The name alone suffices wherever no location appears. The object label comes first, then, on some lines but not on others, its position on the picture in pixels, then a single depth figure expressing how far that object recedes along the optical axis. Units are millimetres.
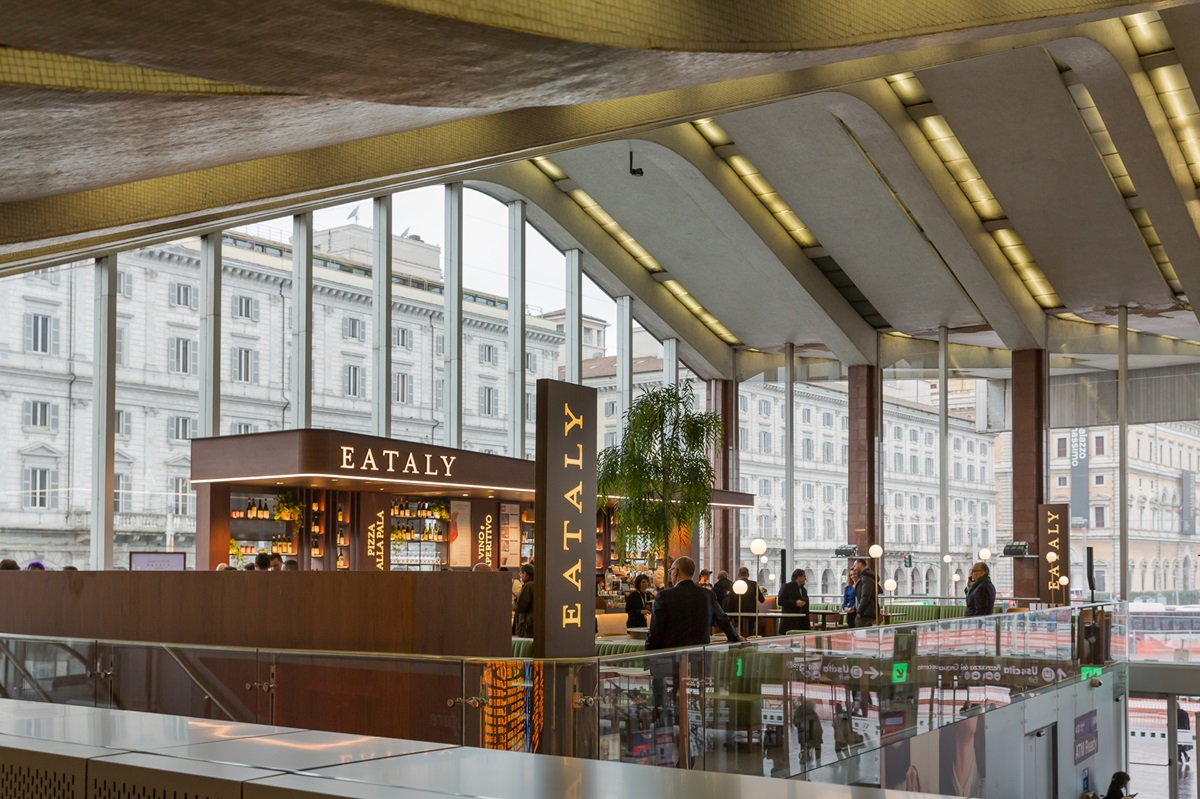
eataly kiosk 12688
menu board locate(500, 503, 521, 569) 18375
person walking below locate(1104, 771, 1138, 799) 14161
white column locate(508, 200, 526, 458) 19984
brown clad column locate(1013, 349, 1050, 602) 21875
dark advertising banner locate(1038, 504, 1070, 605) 19188
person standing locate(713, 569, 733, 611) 13880
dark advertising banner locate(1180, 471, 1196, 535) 21812
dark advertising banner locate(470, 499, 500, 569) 17953
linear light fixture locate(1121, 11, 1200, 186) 14406
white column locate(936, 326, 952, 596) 23516
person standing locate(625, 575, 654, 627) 13173
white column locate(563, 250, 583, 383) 22016
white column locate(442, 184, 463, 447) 18656
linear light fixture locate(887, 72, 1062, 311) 16672
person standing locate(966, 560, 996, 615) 13766
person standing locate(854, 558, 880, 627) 13539
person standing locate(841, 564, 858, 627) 16008
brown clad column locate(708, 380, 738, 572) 24938
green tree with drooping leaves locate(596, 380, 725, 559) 16703
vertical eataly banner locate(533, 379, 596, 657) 6867
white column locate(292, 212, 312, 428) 16047
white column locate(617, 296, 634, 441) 23469
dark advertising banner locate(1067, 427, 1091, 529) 22406
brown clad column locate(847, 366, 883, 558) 23422
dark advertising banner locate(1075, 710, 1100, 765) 15086
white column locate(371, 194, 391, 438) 17328
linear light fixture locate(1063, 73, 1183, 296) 16062
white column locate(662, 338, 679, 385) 24719
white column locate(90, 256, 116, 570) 13914
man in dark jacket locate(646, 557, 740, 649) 8250
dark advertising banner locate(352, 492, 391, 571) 15531
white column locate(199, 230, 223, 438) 15023
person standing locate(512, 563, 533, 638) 9878
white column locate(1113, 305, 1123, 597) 21953
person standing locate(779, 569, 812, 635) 14203
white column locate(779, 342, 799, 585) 24578
